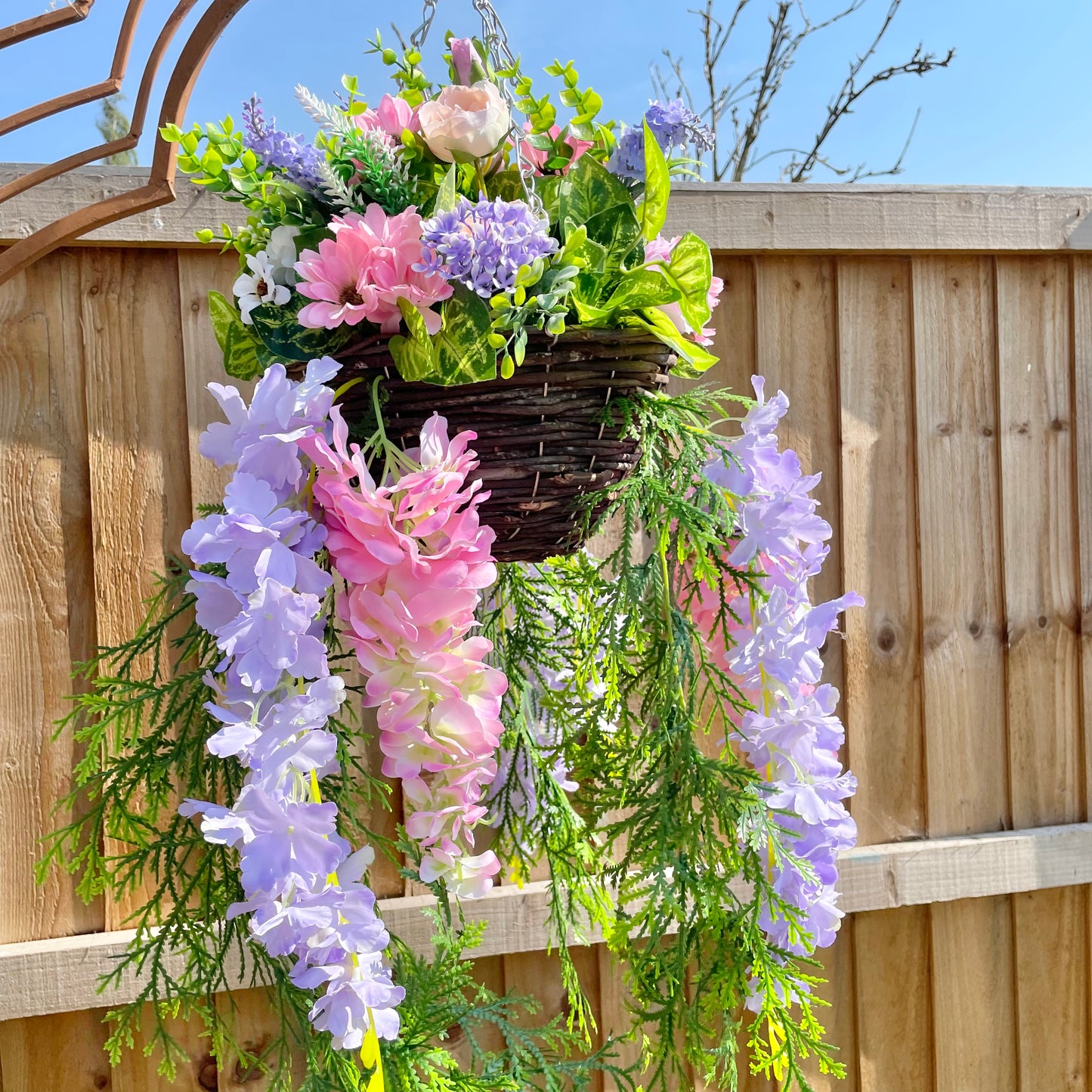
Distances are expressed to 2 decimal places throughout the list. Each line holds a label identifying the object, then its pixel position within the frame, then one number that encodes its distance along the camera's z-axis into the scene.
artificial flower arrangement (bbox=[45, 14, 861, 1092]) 0.59
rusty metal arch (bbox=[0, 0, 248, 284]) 0.70
